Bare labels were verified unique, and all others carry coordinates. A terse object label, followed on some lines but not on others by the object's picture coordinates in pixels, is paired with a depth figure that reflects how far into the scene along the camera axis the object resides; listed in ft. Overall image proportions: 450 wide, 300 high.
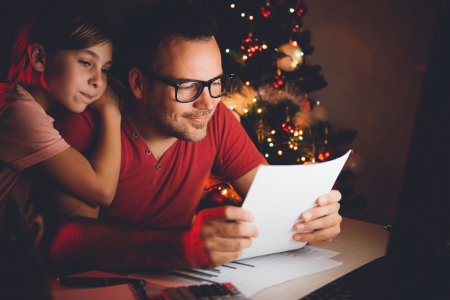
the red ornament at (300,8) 7.11
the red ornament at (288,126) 6.82
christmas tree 6.69
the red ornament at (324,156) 7.13
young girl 3.09
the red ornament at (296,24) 7.28
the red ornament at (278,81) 6.88
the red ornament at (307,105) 7.96
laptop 1.25
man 2.79
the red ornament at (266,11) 6.83
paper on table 2.35
